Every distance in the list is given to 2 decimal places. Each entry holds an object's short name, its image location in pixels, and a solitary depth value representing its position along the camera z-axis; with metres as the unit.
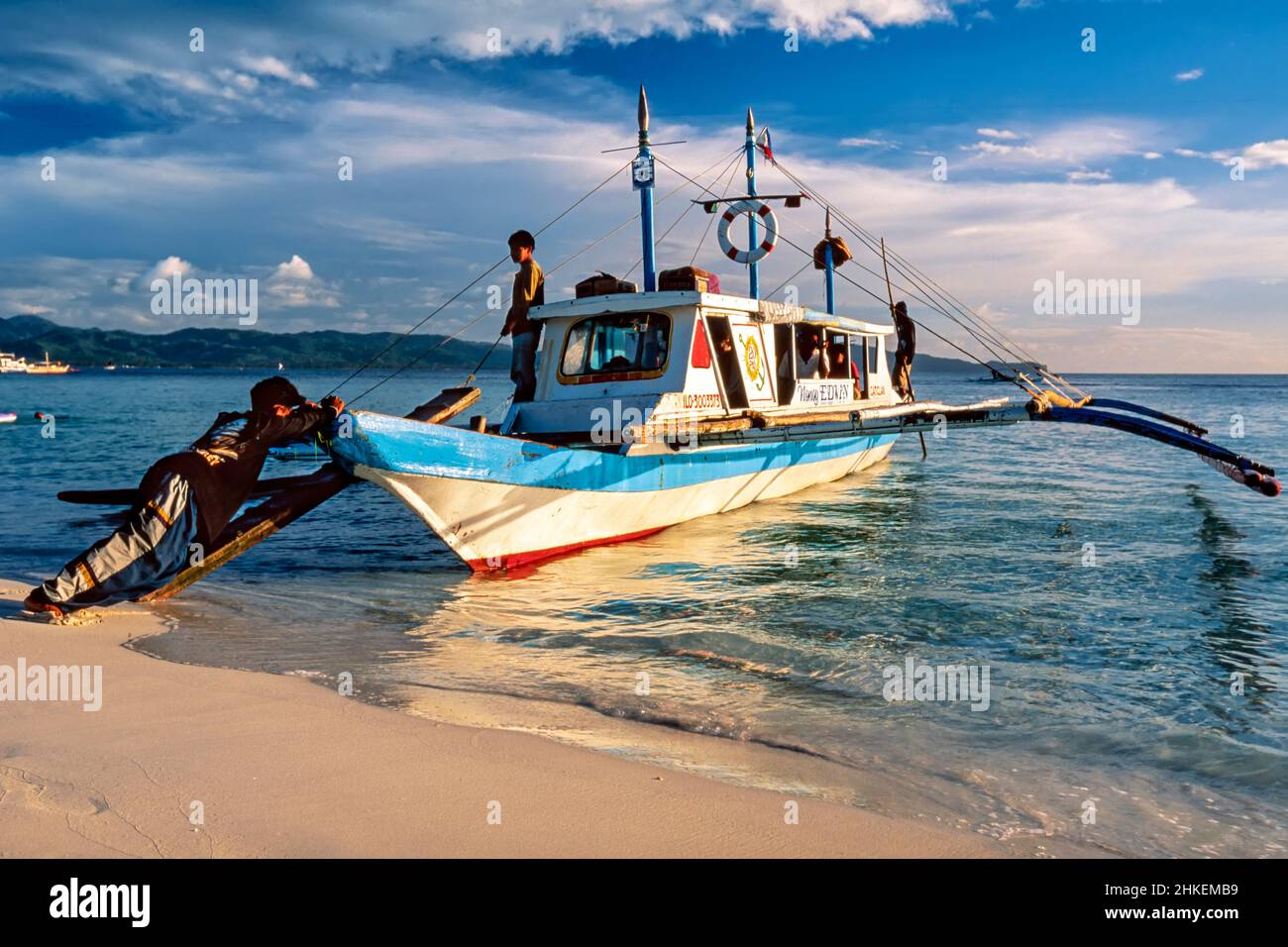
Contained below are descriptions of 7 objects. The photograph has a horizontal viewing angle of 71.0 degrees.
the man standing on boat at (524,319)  11.62
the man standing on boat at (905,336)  20.36
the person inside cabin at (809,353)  16.25
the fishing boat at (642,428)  9.26
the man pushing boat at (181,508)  7.45
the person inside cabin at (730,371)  13.27
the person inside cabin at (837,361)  17.47
